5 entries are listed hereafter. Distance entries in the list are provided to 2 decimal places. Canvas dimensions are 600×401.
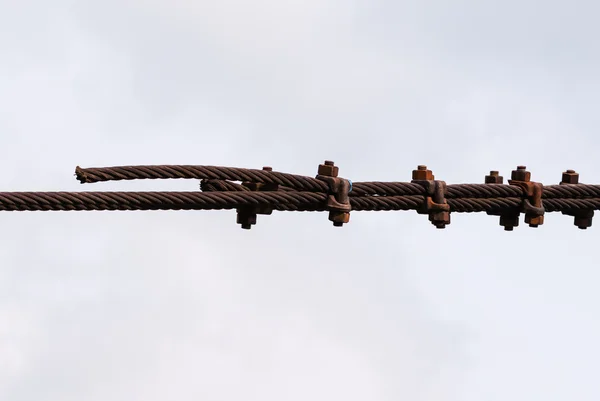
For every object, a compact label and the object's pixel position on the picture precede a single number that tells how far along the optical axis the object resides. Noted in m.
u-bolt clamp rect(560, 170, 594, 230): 16.89
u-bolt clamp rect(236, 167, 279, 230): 15.61
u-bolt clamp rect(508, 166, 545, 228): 16.52
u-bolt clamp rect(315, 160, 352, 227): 15.68
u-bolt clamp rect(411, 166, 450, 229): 16.06
